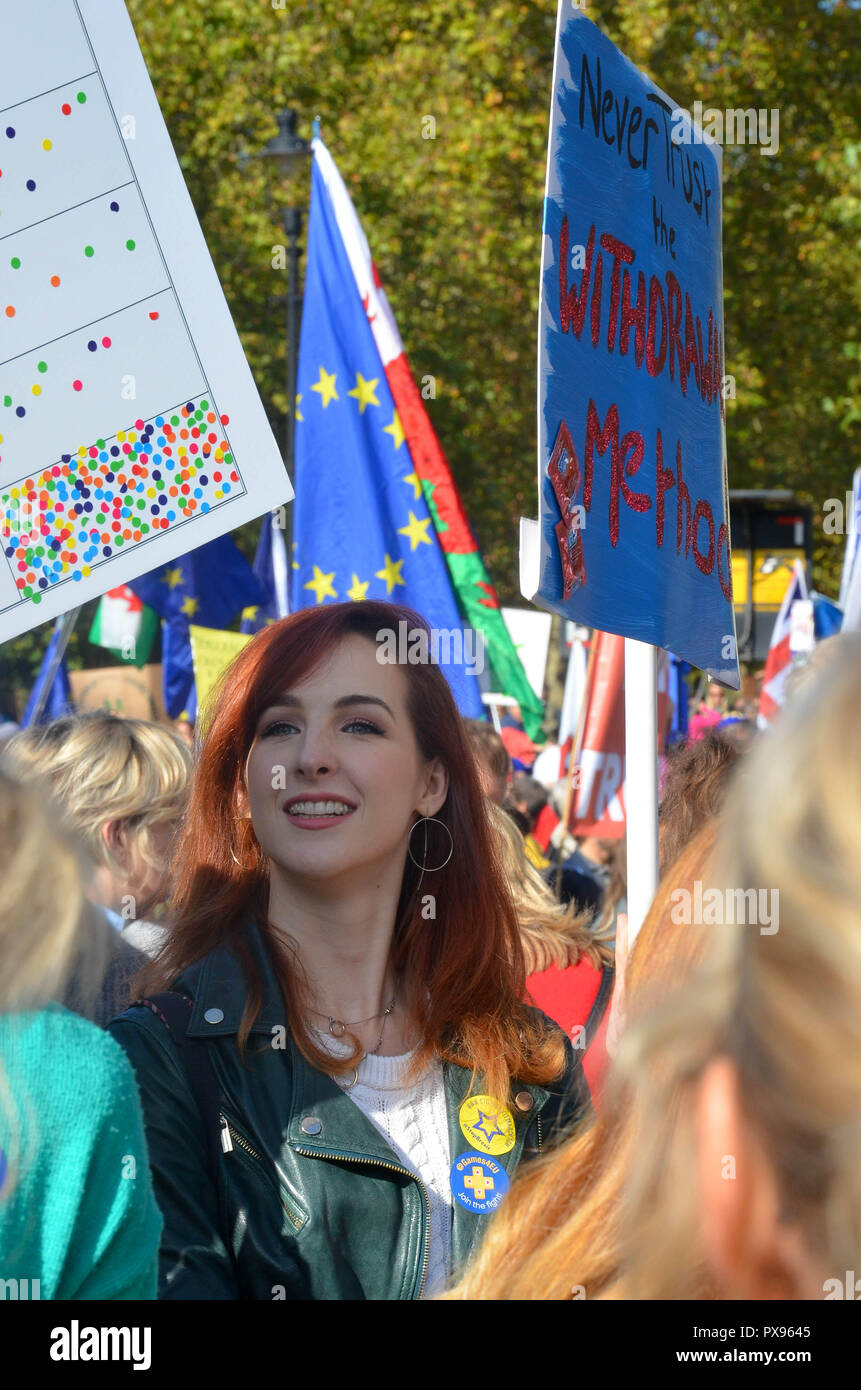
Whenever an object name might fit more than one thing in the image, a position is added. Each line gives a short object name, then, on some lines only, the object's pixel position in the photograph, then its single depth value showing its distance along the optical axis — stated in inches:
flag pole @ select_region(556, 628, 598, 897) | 228.1
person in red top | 121.1
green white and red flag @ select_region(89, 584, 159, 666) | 315.9
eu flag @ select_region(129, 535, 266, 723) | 266.8
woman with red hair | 73.4
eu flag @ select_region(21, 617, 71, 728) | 255.7
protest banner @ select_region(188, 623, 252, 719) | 227.7
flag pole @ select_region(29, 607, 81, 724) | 163.6
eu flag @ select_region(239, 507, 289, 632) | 280.9
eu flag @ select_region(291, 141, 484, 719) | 184.5
